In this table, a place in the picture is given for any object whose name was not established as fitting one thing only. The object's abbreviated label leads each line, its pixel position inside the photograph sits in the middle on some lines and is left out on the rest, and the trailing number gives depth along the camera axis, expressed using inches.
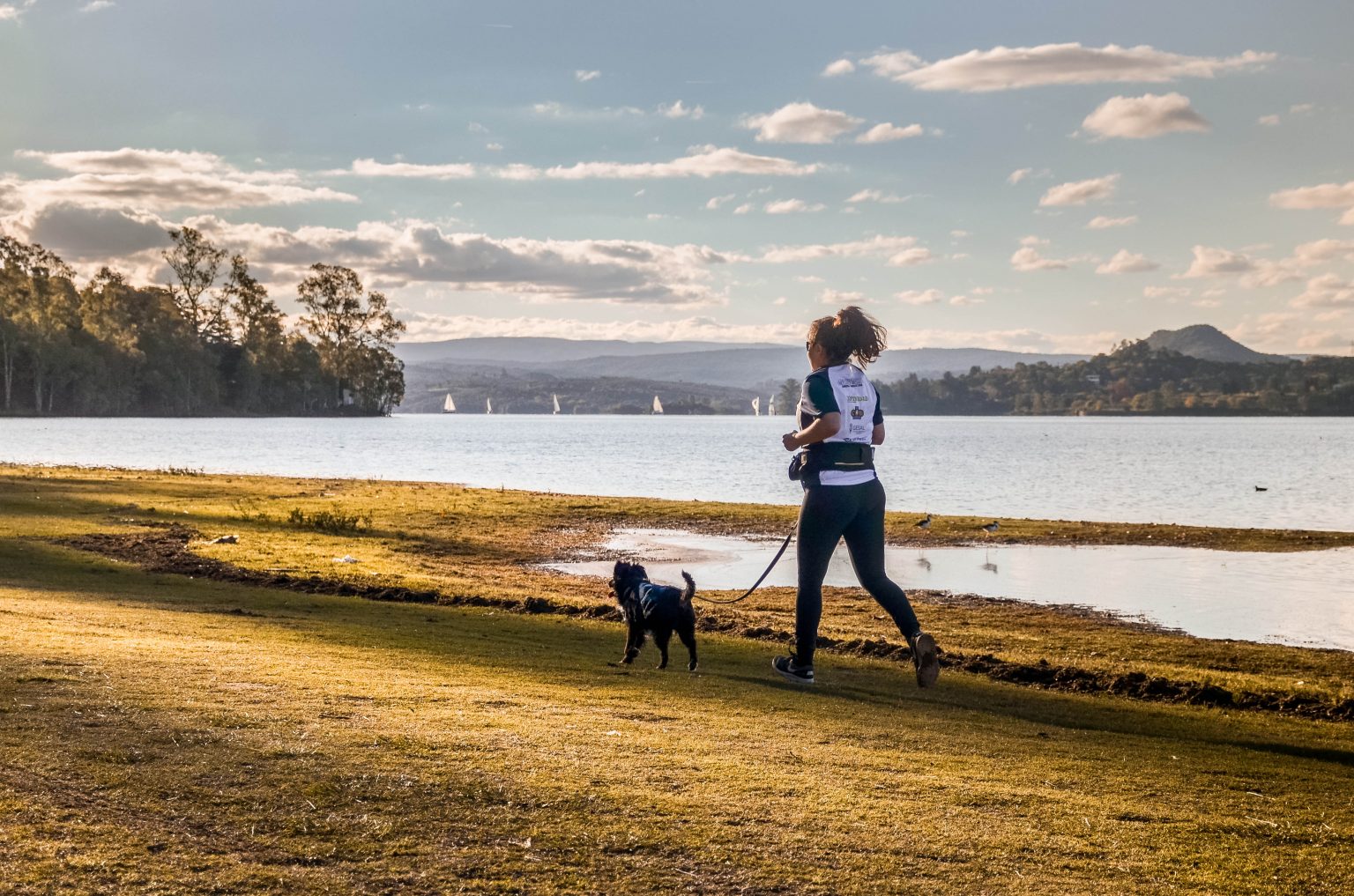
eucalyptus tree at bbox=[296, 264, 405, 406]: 7396.7
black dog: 449.1
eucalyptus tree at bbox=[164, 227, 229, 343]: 6589.6
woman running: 358.0
